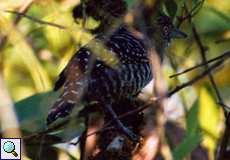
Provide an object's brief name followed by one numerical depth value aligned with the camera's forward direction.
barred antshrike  5.11
